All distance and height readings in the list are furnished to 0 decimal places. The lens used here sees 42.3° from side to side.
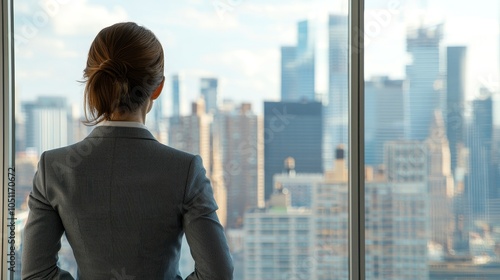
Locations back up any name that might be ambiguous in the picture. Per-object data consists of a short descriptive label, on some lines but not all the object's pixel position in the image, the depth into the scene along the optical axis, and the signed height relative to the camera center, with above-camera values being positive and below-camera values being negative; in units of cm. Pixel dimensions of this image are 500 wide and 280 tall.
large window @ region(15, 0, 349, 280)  234 +8
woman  136 -11
